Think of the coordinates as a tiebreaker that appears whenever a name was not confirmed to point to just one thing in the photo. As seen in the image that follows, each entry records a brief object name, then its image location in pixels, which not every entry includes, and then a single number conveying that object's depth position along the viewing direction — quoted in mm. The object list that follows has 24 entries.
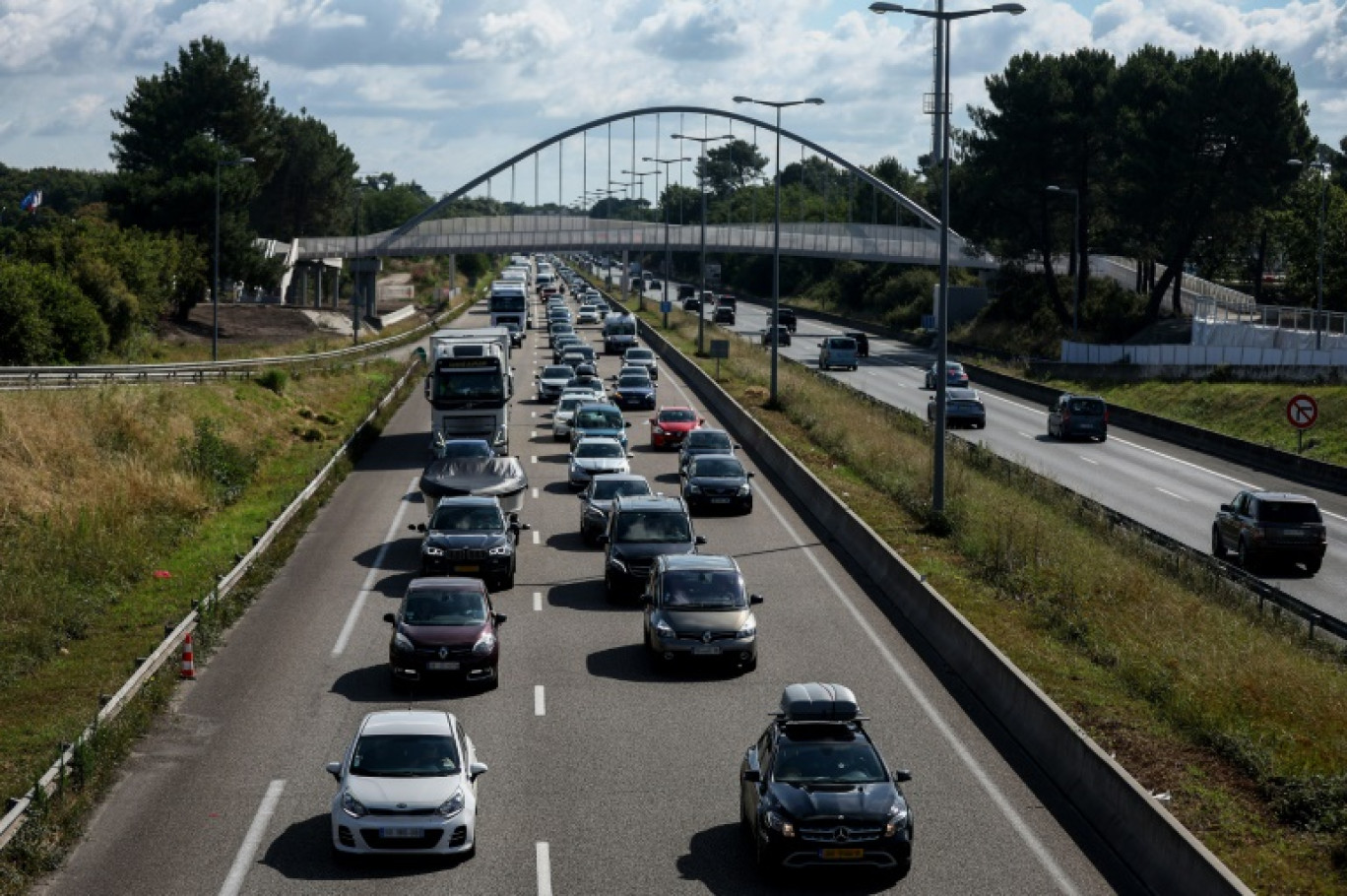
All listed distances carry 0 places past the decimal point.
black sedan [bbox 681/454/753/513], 42500
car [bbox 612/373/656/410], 69562
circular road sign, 48062
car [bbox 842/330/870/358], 108562
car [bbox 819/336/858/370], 94125
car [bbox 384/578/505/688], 24500
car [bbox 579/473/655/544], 37969
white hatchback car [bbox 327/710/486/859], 17109
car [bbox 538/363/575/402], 72688
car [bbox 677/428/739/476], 48616
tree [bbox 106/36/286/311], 101500
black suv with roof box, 16391
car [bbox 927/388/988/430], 66250
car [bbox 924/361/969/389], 76375
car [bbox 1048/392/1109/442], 64250
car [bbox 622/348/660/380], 80312
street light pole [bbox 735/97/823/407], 61097
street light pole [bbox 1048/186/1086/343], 91606
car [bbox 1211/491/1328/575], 36406
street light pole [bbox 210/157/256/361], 67644
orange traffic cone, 25797
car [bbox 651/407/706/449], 57000
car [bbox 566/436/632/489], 46219
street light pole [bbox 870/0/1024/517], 34656
